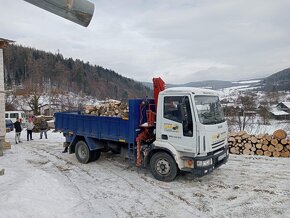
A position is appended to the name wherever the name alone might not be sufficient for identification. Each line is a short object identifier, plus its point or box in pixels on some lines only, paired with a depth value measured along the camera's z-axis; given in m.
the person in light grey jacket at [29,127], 16.20
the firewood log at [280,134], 10.52
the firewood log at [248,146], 10.88
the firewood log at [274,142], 10.52
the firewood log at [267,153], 10.59
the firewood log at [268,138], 10.69
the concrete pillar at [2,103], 13.31
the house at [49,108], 38.20
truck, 6.88
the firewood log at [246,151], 10.89
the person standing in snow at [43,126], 16.58
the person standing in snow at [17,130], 15.09
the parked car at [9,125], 24.81
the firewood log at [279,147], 10.43
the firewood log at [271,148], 10.53
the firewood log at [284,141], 10.43
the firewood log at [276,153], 10.45
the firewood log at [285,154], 10.36
